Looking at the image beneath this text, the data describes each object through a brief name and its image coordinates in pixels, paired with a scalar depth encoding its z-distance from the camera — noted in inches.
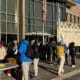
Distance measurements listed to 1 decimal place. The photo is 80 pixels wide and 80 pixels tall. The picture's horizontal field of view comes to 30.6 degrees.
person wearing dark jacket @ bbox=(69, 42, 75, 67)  378.2
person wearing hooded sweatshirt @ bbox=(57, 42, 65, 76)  291.8
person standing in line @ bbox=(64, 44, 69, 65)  362.2
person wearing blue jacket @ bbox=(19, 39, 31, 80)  217.0
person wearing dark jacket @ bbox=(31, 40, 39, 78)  273.6
